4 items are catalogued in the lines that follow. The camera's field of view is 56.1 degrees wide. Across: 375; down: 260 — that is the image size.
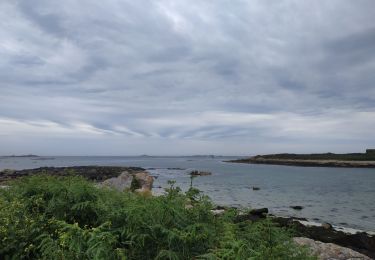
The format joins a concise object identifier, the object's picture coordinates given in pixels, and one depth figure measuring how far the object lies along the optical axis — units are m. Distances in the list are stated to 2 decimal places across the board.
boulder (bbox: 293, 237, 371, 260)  11.65
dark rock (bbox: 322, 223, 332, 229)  19.38
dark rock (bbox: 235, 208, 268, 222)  21.75
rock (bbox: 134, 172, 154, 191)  34.05
